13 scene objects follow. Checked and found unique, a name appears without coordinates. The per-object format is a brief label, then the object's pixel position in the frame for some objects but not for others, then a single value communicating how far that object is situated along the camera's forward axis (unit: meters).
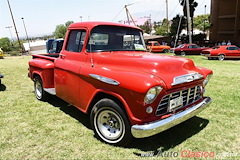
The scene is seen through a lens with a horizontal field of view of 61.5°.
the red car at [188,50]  18.88
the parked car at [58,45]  7.79
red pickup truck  2.69
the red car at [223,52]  14.95
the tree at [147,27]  65.80
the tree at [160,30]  51.06
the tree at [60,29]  96.16
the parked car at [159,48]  21.84
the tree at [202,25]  32.22
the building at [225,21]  29.05
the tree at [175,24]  29.75
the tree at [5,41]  82.41
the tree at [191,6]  28.26
